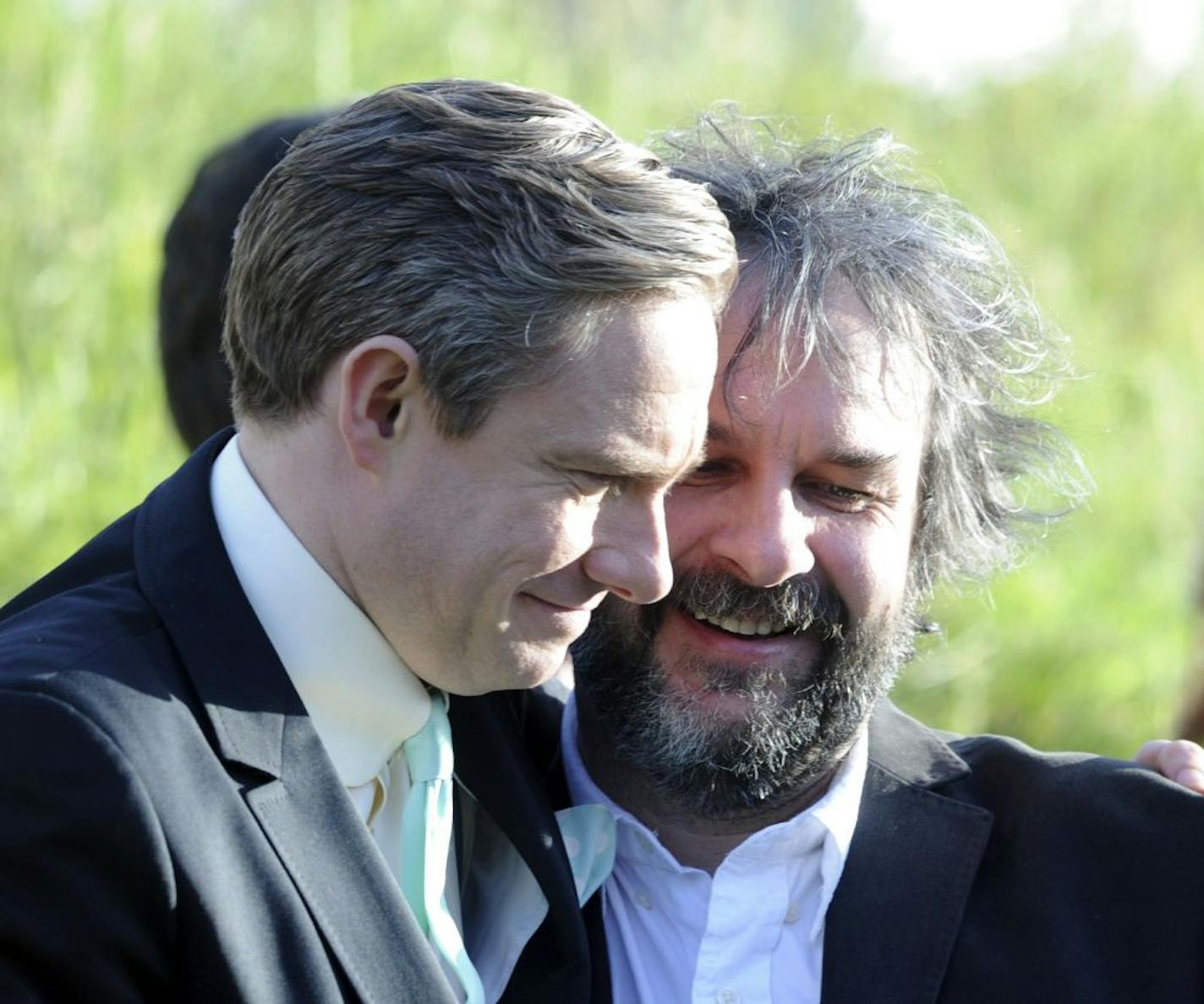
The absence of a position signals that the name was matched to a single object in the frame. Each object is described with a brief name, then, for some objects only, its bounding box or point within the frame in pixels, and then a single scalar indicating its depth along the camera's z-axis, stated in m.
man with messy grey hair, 4.85
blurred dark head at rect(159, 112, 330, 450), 6.37
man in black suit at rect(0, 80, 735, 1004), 3.74
